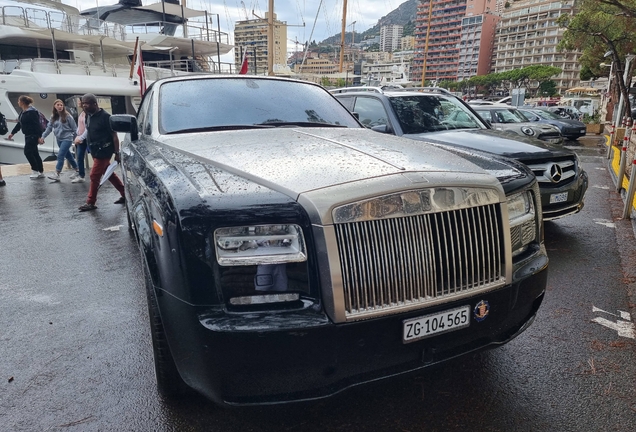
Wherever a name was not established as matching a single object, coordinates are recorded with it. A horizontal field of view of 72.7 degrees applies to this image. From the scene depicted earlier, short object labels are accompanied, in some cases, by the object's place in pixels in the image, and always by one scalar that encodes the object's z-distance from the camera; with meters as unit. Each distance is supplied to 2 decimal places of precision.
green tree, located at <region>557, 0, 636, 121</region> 22.44
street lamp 19.55
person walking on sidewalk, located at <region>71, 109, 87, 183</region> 8.87
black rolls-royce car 1.78
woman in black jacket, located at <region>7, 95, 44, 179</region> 9.30
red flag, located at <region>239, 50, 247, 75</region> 13.01
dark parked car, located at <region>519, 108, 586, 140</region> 19.27
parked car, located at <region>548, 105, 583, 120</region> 33.47
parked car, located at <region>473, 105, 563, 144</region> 12.36
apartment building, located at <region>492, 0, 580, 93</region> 119.81
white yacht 14.80
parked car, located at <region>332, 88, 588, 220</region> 5.23
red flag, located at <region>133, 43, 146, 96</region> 11.03
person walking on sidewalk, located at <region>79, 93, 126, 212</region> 6.69
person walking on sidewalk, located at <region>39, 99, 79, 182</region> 9.46
